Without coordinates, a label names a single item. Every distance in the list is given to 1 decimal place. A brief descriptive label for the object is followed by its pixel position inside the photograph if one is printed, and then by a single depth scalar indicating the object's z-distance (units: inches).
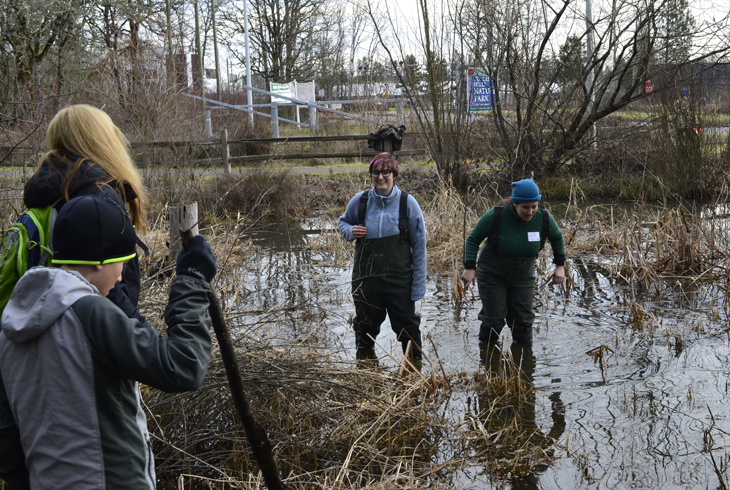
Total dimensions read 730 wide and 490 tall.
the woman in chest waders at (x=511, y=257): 207.9
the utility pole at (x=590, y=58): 499.3
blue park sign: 425.7
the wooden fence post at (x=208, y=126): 845.7
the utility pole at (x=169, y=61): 471.9
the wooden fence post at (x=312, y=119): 1061.5
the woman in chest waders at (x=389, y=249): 197.3
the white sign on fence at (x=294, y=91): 1077.1
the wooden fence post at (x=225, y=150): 629.3
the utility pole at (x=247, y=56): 1091.9
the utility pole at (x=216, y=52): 1082.0
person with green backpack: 80.0
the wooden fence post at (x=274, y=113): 1040.1
